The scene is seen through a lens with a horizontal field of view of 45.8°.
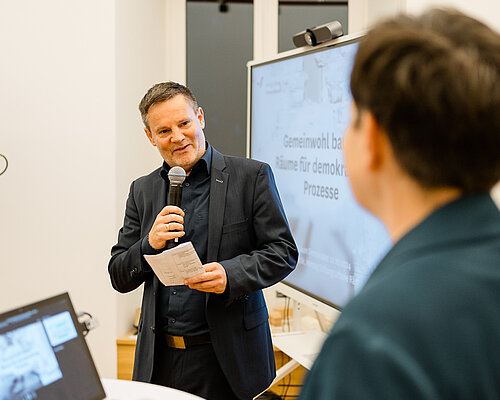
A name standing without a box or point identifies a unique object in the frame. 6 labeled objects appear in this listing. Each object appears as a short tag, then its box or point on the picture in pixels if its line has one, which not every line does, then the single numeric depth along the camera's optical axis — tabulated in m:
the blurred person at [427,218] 0.58
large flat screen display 2.48
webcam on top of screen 2.53
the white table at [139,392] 1.76
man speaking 1.99
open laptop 1.45
